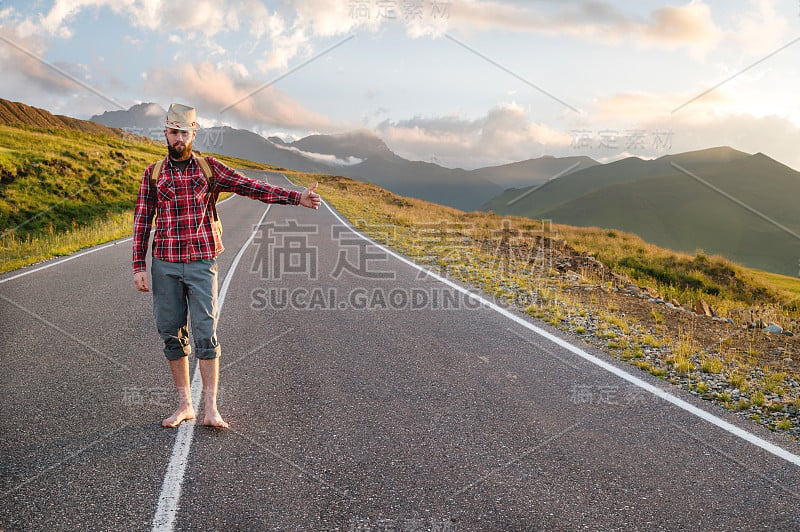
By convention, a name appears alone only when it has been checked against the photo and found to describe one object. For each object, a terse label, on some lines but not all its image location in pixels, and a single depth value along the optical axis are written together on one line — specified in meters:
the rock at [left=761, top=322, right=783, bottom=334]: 8.44
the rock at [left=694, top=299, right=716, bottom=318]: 9.70
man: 3.80
